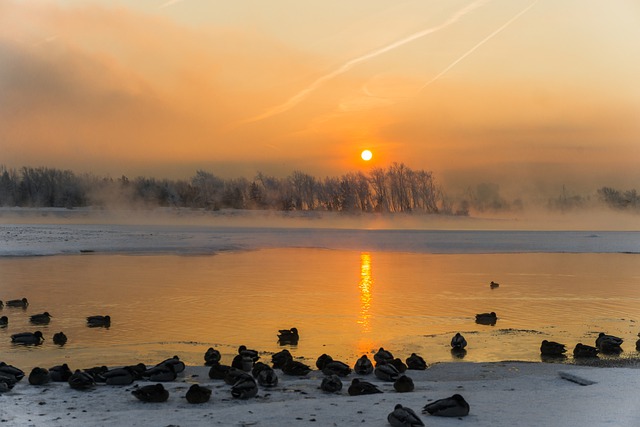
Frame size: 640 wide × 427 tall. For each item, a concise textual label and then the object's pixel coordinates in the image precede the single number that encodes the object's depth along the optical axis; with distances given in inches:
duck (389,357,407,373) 415.8
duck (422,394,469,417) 315.9
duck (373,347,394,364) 421.3
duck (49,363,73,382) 390.0
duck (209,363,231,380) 396.8
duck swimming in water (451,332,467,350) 490.0
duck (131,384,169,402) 347.3
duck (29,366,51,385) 383.6
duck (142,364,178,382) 391.2
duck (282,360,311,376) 408.5
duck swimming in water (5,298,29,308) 671.1
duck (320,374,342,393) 371.2
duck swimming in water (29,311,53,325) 574.9
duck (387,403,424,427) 292.2
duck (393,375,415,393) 368.8
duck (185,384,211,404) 345.7
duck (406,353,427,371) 431.5
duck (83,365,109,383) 384.2
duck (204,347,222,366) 429.7
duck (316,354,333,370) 418.3
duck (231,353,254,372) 411.5
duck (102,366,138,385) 381.1
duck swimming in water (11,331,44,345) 505.0
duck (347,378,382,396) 367.2
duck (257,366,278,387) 378.6
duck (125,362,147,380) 392.8
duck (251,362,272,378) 389.2
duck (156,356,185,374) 401.1
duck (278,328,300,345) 510.9
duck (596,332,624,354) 478.9
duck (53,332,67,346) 502.3
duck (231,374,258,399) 355.9
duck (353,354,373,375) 408.2
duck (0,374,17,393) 364.8
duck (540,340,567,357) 471.2
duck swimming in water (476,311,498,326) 598.0
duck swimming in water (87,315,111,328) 565.3
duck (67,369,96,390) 370.3
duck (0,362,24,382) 378.0
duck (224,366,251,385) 375.2
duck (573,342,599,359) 465.1
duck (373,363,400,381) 399.2
